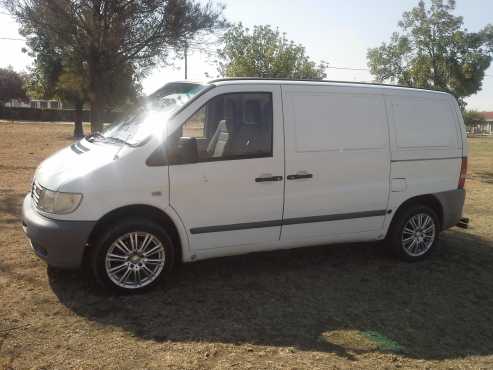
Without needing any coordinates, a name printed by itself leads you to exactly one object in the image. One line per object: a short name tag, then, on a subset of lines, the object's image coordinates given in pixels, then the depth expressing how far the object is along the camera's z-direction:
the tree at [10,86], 63.72
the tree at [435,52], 18.77
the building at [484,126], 91.44
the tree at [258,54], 21.72
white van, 4.22
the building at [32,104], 71.64
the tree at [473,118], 85.25
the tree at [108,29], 12.34
